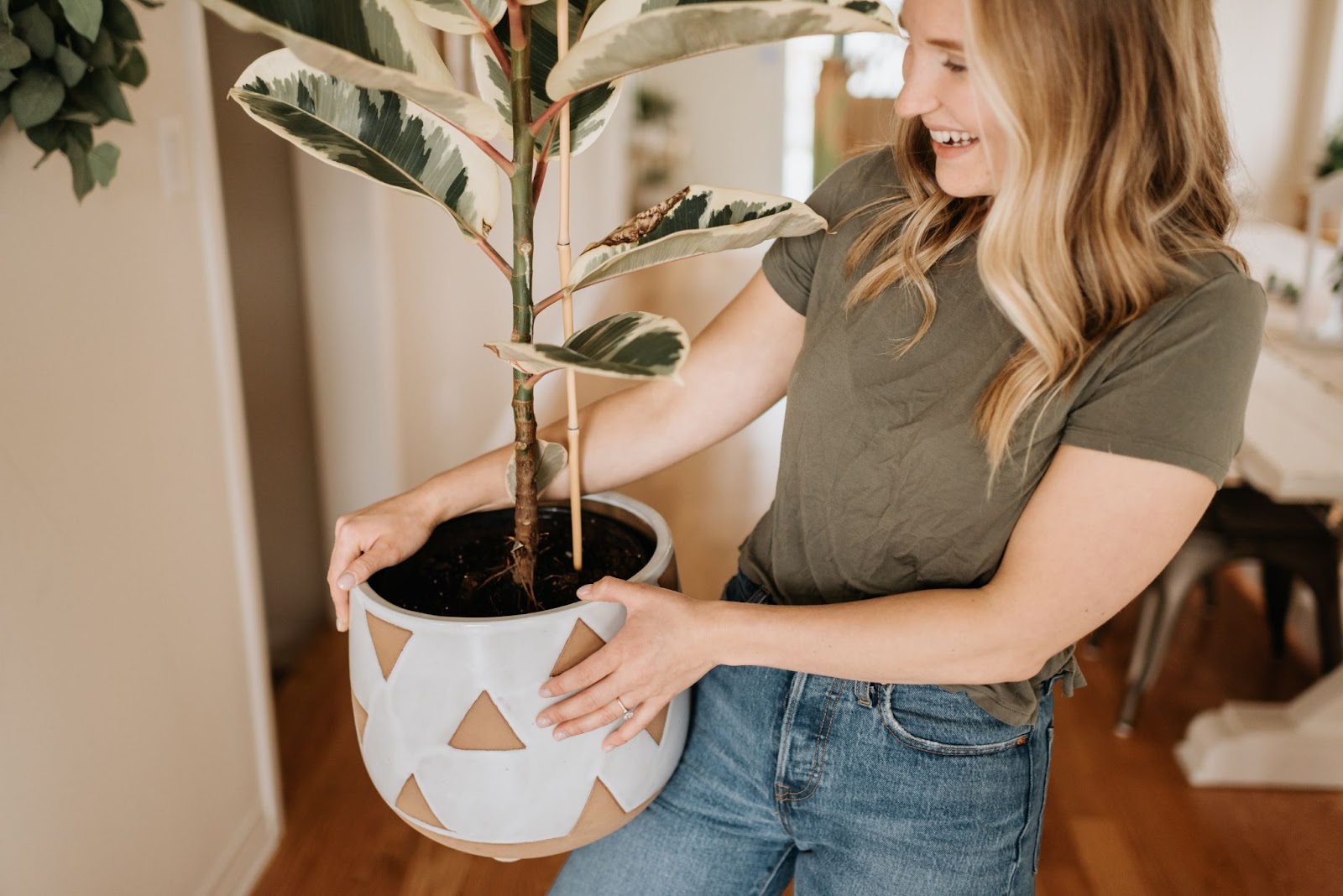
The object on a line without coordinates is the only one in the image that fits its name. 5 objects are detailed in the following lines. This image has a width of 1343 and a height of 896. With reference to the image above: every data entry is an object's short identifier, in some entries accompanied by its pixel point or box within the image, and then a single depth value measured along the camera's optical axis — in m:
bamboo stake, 0.75
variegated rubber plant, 0.62
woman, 0.84
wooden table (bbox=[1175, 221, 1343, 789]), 2.14
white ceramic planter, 0.82
